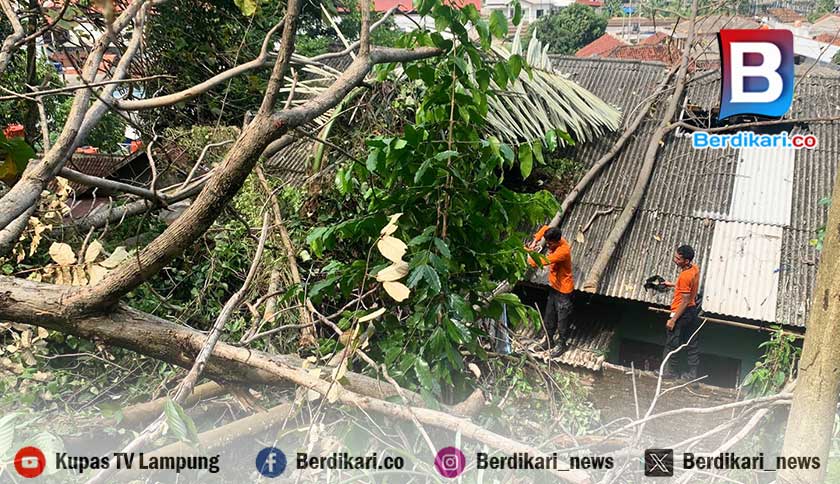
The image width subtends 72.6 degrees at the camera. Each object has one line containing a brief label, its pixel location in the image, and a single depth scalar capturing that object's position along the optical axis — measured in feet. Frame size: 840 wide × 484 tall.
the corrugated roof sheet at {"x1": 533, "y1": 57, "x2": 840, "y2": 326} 18.34
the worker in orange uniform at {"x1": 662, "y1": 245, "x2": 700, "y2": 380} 16.06
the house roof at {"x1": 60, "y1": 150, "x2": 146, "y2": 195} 19.36
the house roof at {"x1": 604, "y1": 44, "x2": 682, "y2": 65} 27.76
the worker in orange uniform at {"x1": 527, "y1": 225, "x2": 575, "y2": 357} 16.69
